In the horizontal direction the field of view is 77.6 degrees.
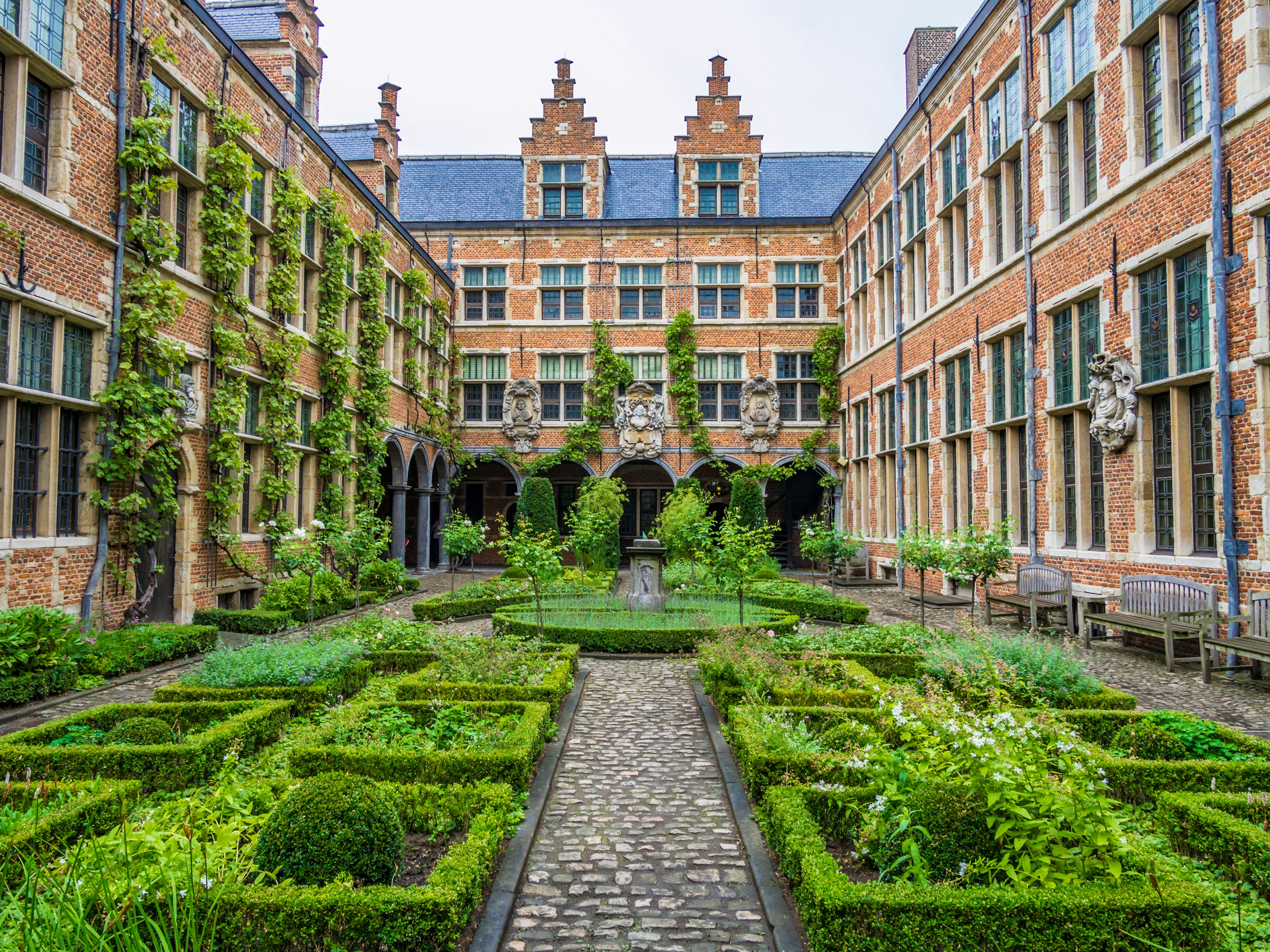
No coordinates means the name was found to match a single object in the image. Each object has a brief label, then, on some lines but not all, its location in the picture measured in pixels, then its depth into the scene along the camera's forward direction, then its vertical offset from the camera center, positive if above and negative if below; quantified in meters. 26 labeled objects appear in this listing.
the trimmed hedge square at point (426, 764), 4.77 -1.55
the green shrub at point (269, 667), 6.77 -1.37
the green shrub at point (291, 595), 11.73 -1.27
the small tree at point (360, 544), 12.45 -0.54
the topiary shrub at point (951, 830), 3.44 -1.40
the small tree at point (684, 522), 17.11 -0.25
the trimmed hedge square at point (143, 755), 4.64 -1.49
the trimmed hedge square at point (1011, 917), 2.91 -1.51
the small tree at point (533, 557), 10.18 -0.60
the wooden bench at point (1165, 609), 8.37 -1.12
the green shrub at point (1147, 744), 4.95 -1.49
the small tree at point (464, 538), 14.55 -0.51
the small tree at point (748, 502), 21.77 +0.25
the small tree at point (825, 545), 17.81 -0.78
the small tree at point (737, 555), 10.20 -0.57
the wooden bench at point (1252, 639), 7.56 -1.24
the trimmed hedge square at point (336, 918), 2.98 -1.54
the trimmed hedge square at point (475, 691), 6.61 -1.52
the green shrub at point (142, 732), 5.13 -1.44
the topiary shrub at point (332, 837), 3.32 -1.40
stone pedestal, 12.27 -1.06
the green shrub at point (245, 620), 10.80 -1.51
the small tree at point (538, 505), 22.00 +0.16
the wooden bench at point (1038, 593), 10.83 -1.18
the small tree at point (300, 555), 11.13 -0.62
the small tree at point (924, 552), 11.90 -0.64
